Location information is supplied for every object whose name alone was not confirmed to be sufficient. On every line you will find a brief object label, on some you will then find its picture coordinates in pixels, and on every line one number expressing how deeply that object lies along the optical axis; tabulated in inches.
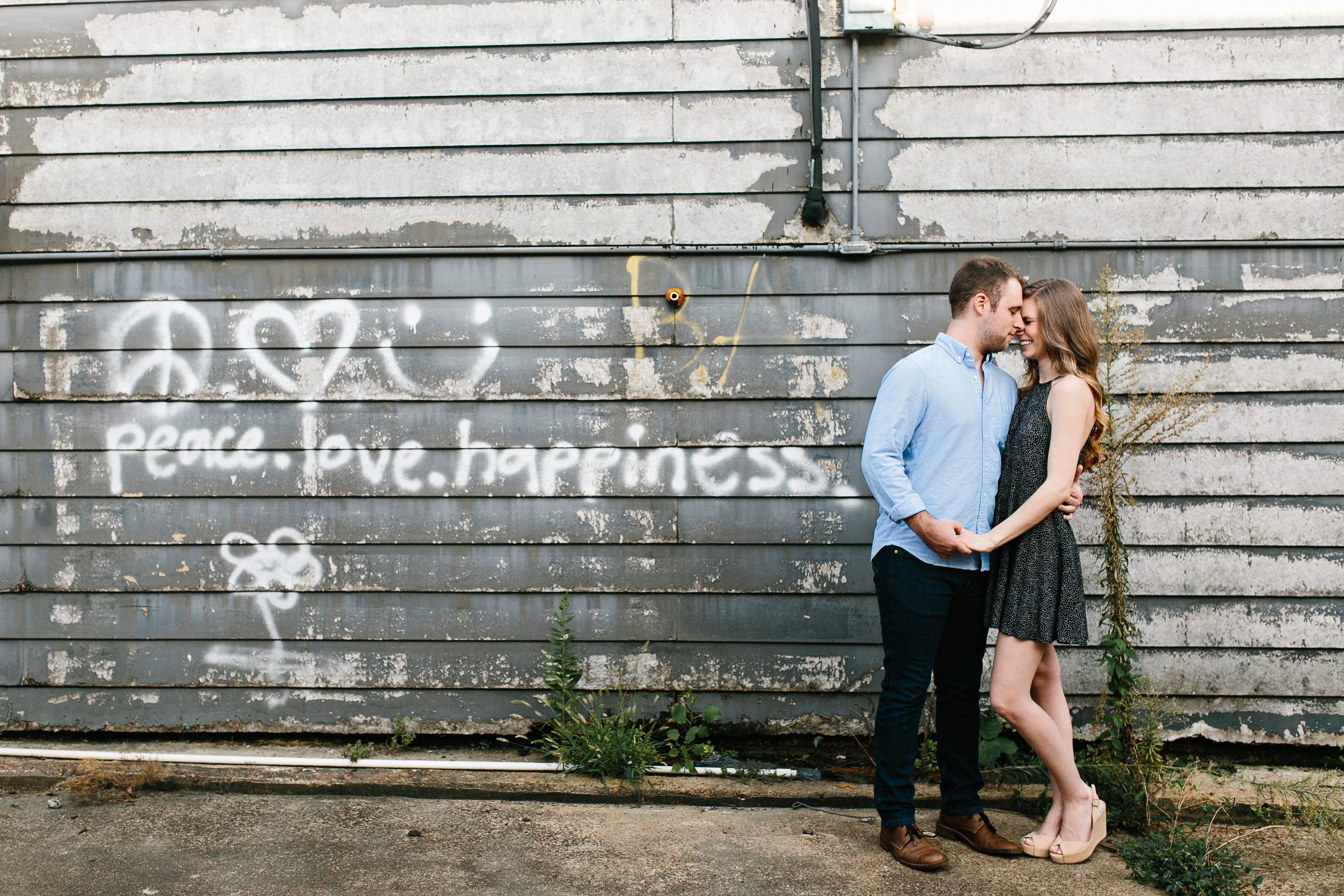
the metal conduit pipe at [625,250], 128.6
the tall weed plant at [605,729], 123.2
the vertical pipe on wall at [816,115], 128.1
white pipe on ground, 127.4
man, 96.7
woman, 95.8
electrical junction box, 129.0
